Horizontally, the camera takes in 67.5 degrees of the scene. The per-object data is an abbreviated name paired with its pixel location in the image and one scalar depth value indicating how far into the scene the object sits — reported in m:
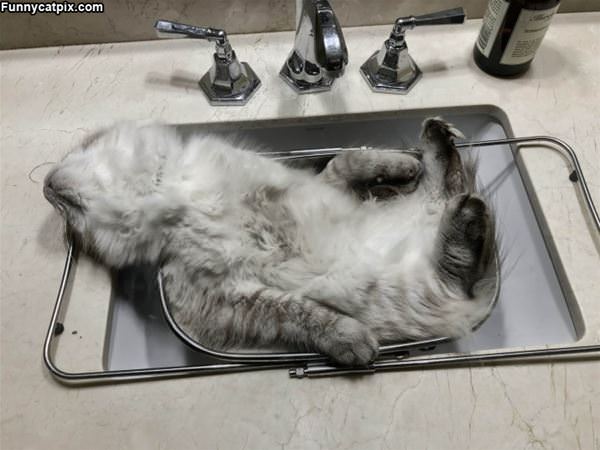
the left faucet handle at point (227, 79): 0.91
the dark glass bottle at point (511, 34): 0.81
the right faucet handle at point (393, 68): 0.92
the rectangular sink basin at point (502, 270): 0.78
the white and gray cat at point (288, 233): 0.77
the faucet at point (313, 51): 0.66
